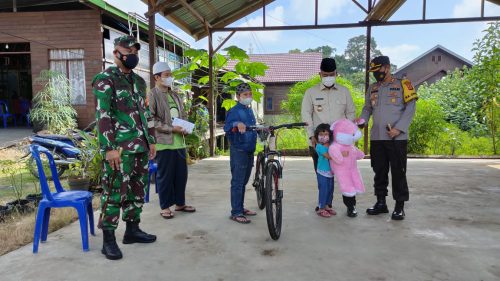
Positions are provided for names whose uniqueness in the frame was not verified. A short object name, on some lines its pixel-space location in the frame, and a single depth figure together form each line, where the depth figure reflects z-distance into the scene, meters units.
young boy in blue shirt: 3.55
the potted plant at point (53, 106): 9.06
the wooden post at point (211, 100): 8.62
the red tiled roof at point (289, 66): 23.58
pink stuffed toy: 3.64
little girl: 3.72
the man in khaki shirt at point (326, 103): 3.77
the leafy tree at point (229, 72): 8.01
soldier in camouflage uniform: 2.71
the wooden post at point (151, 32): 6.06
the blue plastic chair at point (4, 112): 11.23
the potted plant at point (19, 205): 4.05
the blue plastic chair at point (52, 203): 2.86
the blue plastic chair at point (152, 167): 4.53
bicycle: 3.08
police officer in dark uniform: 3.68
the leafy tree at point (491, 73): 8.82
